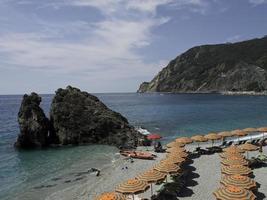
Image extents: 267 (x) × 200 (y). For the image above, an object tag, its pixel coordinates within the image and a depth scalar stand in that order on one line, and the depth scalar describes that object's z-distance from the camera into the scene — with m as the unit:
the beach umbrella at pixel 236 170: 14.21
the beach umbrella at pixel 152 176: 13.71
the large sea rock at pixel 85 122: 29.82
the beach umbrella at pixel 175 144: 21.86
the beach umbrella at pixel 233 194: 11.06
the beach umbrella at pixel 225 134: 25.05
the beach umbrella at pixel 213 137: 23.83
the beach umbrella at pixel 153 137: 25.23
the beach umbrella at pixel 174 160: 16.67
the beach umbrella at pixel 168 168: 14.98
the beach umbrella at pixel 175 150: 19.84
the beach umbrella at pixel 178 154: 18.00
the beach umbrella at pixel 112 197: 11.51
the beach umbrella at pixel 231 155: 17.55
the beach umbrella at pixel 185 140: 22.79
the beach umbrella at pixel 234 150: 18.54
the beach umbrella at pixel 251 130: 26.15
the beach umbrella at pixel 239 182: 12.42
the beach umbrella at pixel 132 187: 12.46
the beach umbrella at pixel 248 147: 19.05
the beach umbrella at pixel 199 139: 23.72
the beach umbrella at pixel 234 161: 15.89
